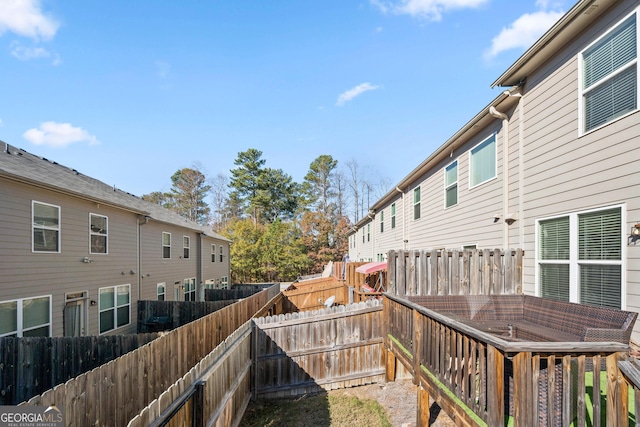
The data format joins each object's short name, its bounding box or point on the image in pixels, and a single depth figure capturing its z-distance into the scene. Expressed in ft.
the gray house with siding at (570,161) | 12.64
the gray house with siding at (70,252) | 22.77
